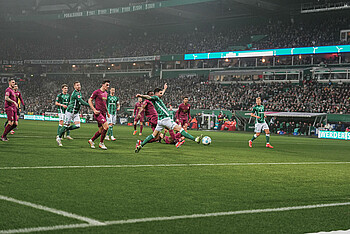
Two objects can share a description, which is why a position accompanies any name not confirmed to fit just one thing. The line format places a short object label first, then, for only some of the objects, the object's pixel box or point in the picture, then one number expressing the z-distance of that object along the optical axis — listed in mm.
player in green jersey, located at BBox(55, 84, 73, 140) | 16697
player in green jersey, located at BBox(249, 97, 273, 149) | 17828
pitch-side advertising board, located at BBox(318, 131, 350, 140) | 30359
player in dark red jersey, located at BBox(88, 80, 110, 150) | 12763
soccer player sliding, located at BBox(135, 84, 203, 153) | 12149
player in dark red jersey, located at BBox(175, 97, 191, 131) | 18781
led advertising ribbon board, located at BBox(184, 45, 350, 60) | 46094
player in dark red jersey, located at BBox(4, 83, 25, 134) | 17922
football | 14492
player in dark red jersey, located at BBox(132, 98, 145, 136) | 21703
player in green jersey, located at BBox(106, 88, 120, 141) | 18769
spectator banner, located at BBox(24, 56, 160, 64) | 63869
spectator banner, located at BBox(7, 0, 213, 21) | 54672
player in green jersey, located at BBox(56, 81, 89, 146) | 14670
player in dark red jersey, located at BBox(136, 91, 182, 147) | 14891
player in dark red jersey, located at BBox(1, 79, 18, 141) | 14317
